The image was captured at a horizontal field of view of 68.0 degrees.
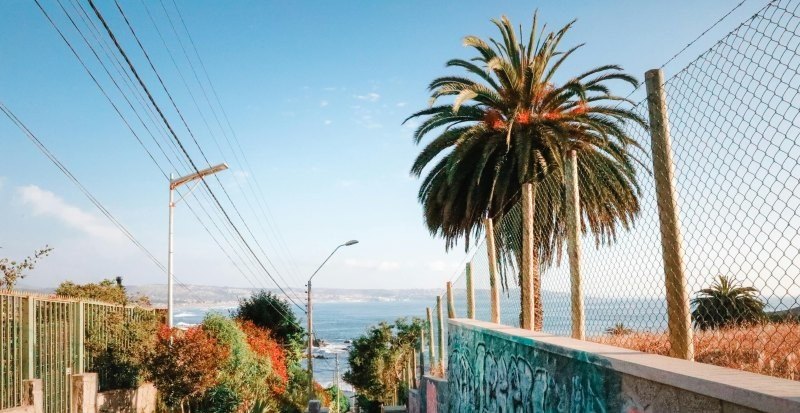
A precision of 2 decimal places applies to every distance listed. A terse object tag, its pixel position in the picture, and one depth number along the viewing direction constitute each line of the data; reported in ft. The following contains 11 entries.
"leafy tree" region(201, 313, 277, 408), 63.41
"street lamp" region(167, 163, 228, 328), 63.67
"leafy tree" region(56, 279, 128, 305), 65.57
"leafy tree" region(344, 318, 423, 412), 138.21
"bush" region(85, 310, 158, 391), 44.01
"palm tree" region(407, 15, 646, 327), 44.19
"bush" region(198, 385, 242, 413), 57.98
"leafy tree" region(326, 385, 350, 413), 141.86
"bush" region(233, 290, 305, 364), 106.32
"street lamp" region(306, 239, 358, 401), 77.99
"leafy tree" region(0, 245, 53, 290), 48.70
